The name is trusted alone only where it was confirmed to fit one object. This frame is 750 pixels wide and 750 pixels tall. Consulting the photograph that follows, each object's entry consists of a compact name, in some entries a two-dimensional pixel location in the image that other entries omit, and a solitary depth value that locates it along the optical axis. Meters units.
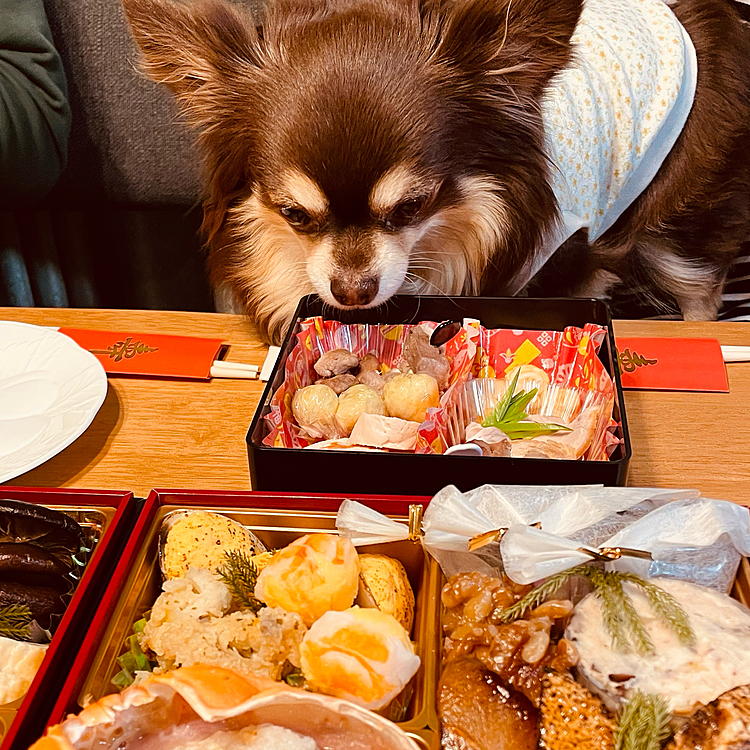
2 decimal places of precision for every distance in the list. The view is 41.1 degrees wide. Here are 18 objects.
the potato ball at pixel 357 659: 0.30
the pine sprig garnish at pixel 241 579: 0.34
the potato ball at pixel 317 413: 0.44
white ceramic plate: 0.44
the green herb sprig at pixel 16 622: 0.34
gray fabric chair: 0.70
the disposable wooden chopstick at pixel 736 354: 0.51
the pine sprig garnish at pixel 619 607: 0.31
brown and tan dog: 0.48
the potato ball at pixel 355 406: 0.44
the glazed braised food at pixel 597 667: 0.29
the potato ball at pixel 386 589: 0.34
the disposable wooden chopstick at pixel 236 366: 0.51
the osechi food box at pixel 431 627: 0.29
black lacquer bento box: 0.37
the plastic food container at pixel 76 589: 0.31
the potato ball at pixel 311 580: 0.32
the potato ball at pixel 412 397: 0.44
